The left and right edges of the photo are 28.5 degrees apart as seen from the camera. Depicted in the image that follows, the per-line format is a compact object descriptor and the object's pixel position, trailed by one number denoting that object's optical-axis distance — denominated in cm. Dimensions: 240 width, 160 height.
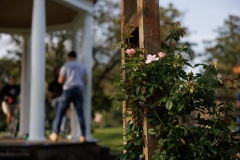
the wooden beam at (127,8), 445
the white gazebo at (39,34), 801
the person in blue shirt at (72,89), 824
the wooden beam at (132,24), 389
